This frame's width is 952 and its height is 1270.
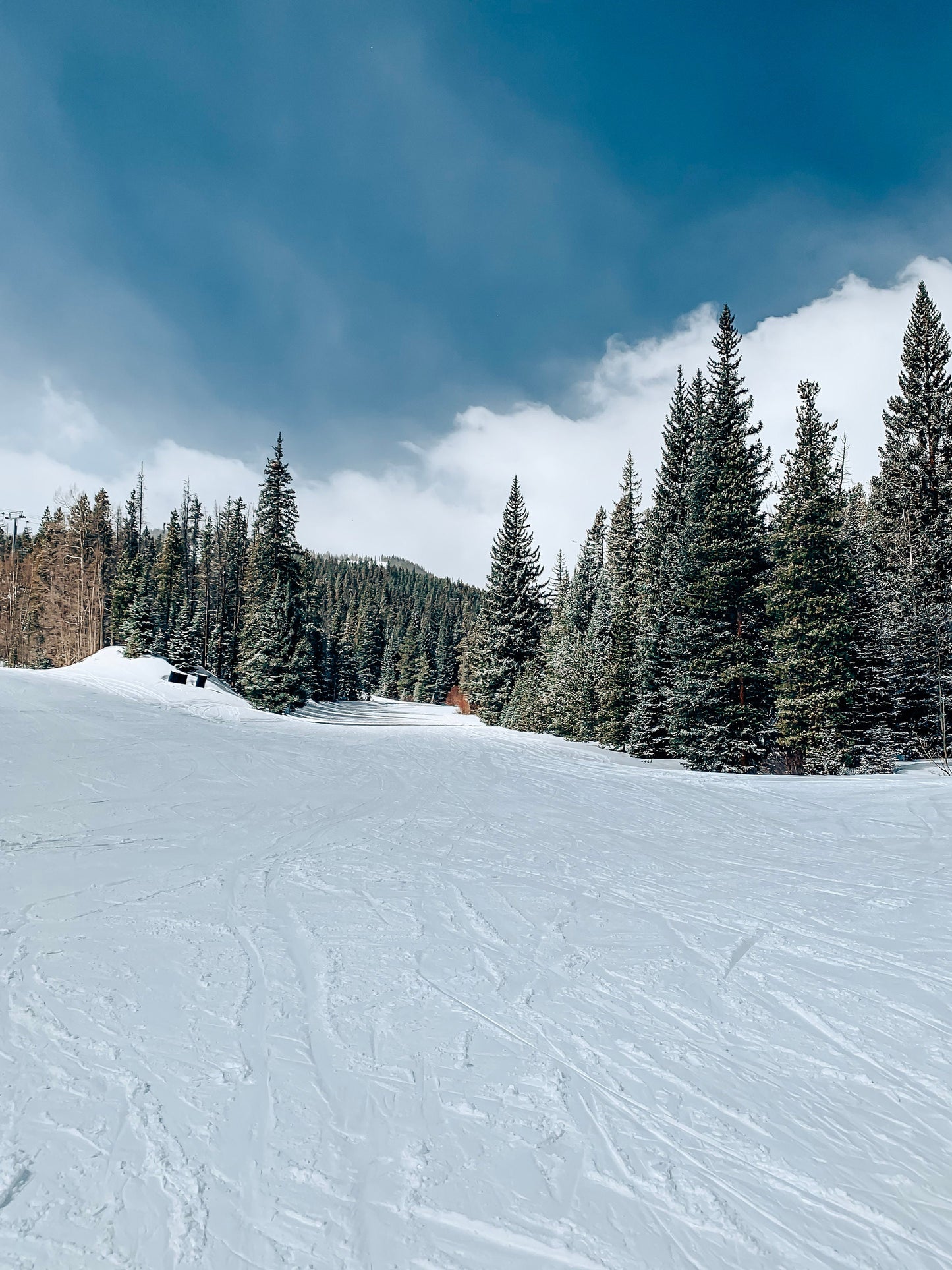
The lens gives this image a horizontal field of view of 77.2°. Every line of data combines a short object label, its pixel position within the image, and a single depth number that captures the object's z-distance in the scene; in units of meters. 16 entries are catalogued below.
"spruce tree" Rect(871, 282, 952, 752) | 20.62
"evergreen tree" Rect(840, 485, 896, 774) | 18.25
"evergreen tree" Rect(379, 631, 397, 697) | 85.31
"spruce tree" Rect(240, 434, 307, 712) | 32.41
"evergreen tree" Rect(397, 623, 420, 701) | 79.38
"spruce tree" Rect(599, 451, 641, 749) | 22.58
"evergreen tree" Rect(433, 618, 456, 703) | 81.60
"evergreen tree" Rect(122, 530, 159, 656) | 36.22
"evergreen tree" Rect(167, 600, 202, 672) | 39.00
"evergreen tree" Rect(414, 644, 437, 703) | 76.97
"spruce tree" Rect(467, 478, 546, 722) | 35.09
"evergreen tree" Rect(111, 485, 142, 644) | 44.06
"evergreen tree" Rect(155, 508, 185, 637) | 51.53
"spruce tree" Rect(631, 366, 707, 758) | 21.08
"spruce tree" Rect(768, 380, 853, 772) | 17.67
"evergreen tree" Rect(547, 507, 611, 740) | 25.44
